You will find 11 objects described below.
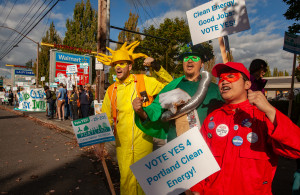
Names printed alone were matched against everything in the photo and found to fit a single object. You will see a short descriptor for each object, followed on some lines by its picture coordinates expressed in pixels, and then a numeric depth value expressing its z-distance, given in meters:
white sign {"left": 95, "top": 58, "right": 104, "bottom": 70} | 6.69
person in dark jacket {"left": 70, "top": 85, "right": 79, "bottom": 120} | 9.84
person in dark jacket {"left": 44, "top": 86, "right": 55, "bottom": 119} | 12.47
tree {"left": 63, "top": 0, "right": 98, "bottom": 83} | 34.41
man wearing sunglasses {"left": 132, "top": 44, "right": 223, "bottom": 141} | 1.96
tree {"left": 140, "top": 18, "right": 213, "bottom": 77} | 20.43
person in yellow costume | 2.63
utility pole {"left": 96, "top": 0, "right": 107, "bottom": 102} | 6.89
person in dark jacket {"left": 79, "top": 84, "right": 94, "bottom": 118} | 9.50
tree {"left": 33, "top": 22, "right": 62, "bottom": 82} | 36.10
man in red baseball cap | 1.20
